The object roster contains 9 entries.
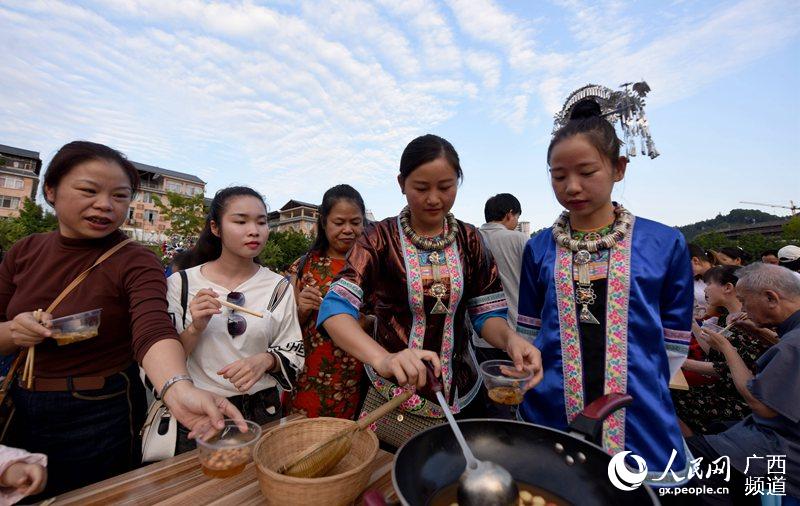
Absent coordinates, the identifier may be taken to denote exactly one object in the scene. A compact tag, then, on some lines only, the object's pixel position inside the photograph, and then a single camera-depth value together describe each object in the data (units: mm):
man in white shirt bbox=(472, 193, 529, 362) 4152
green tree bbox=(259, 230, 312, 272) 27781
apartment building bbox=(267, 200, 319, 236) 60906
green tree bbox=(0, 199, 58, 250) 20969
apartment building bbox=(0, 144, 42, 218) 42188
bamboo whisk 1197
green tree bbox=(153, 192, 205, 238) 26938
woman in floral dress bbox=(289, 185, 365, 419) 2793
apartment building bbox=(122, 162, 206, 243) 49094
